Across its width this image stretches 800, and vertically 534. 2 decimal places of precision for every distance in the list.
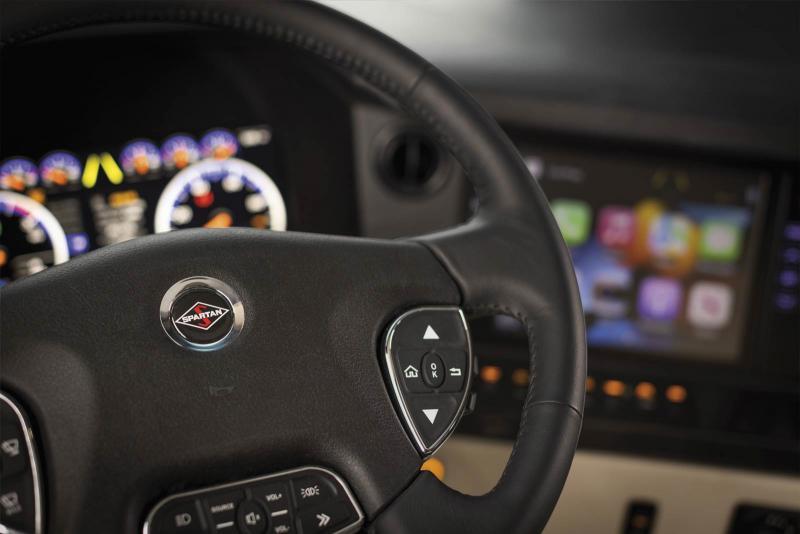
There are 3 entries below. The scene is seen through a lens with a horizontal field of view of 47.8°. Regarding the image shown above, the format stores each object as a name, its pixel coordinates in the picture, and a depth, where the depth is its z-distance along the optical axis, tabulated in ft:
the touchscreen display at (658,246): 4.18
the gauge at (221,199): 4.06
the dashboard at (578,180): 3.98
